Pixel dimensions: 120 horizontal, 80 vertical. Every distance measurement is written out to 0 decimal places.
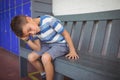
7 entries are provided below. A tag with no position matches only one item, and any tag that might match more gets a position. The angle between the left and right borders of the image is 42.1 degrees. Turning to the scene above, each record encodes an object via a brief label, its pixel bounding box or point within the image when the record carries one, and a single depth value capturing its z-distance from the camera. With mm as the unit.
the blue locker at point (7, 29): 4281
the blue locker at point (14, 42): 3770
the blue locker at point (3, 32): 4582
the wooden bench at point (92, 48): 1039
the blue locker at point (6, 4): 4320
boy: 1366
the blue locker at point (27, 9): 3010
